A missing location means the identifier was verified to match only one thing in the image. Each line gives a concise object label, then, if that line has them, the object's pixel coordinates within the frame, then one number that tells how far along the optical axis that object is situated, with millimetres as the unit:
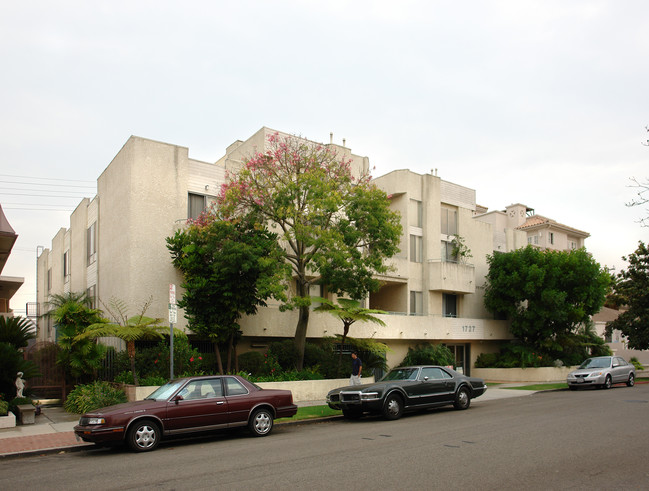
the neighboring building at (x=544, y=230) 50281
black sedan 14867
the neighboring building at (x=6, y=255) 11922
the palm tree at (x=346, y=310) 20312
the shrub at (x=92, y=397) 16281
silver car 23938
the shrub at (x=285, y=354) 21656
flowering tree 19609
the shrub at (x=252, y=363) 20625
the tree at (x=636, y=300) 32938
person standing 19156
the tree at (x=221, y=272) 19141
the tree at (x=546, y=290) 31109
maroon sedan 10820
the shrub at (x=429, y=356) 27578
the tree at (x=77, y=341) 17078
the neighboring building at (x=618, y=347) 48750
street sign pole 13805
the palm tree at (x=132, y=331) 16845
